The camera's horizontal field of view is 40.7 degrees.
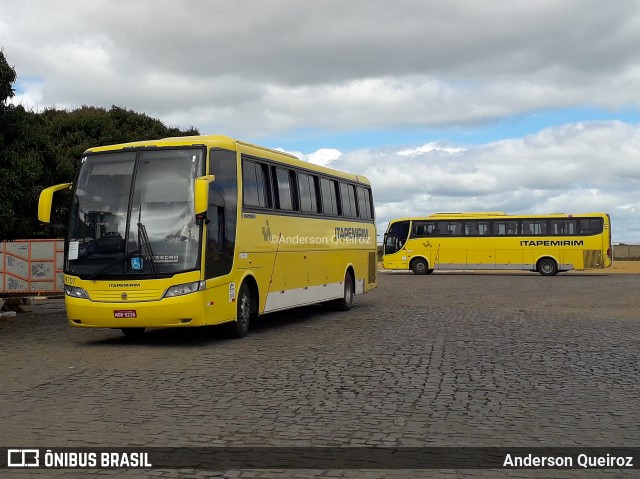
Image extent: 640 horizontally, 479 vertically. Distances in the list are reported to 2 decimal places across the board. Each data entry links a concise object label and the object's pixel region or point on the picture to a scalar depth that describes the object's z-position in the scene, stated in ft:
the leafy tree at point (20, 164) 58.75
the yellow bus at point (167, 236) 45.37
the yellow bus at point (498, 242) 149.69
